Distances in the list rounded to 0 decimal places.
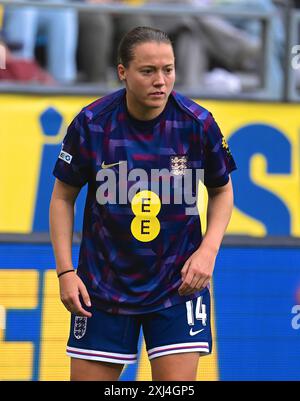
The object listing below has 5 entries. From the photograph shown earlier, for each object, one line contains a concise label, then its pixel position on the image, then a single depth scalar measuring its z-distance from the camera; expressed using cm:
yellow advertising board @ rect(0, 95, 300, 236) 1101
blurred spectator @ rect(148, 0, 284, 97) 1623
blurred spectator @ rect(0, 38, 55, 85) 1323
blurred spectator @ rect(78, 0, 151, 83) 1569
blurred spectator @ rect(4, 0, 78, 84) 1473
